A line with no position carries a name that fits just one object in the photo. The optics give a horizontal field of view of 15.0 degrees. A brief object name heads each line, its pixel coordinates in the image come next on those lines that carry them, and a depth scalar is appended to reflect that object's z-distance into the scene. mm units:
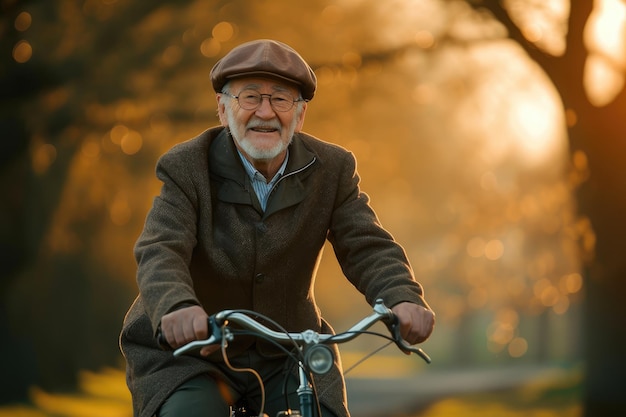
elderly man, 8016
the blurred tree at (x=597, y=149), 25703
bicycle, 6879
